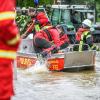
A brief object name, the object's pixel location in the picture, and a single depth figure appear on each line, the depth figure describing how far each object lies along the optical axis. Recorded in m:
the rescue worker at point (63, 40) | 15.98
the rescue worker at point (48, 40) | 15.62
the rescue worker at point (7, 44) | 3.86
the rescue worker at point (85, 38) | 16.73
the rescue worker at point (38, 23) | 16.09
